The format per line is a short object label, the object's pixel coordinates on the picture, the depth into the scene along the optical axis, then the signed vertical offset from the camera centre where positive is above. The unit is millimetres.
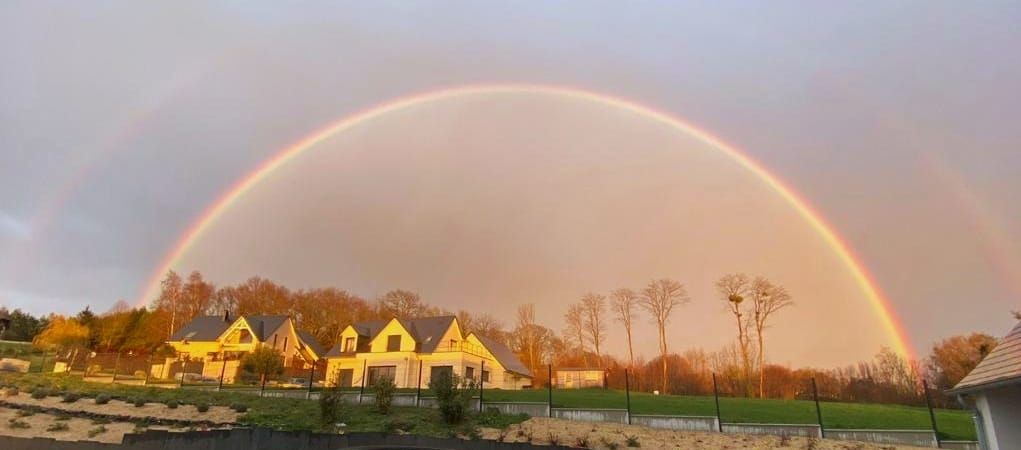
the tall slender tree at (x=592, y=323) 69750 +8688
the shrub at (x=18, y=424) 18766 -1221
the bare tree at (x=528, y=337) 75094 +7442
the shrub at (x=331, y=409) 21312 -659
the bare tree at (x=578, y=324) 70312 +8559
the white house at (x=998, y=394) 12508 +170
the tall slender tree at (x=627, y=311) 67812 +9876
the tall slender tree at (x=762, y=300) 53697 +9108
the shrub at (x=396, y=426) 20622 -1219
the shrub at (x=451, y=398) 22000 -190
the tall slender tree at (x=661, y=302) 61562 +10102
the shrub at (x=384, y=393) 23984 -62
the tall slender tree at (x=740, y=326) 51744 +6620
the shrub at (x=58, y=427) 18703 -1300
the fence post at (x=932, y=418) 18844 -581
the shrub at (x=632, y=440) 19005 -1464
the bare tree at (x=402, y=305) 78375 +11806
